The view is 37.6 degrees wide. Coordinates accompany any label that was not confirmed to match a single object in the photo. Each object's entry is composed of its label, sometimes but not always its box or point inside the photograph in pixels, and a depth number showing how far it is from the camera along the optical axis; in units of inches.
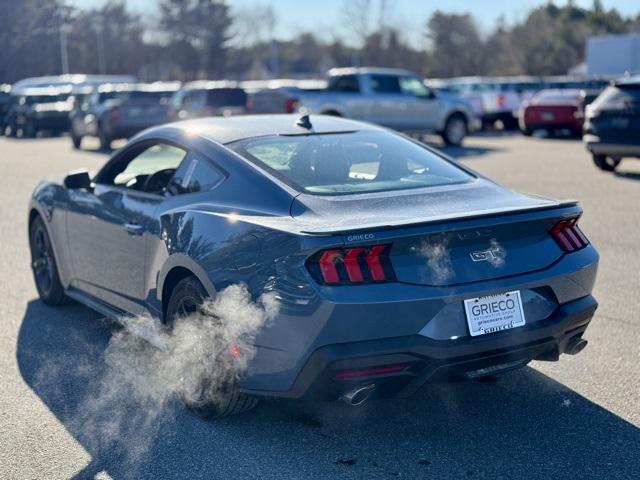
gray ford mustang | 156.6
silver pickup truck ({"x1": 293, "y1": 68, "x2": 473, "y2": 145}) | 900.6
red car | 1016.2
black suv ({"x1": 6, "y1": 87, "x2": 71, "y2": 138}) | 1309.1
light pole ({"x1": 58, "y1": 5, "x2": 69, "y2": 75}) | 2733.8
